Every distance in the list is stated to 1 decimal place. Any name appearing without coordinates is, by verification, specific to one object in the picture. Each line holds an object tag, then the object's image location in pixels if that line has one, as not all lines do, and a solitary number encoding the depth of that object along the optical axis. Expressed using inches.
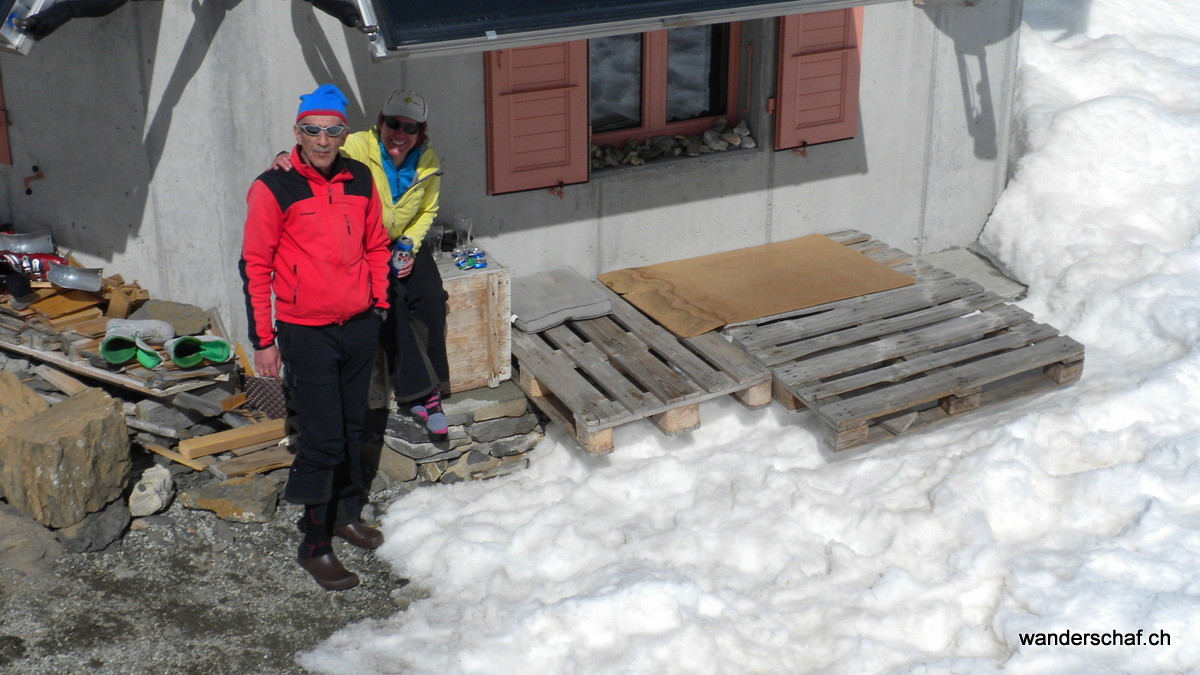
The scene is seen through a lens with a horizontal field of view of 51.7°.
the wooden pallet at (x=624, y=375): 255.0
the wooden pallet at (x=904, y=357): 261.9
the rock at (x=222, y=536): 242.1
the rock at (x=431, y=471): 263.4
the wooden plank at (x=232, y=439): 256.8
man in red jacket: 212.7
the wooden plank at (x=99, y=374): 257.9
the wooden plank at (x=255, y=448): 260.7
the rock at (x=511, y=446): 268.8
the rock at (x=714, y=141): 315.3
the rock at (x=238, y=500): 249.1
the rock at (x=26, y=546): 231.0
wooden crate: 265.0
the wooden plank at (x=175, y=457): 258.2
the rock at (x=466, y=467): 266.4
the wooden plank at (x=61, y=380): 265.9
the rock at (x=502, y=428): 266.2
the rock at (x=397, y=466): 263.1
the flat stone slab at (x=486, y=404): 264.2
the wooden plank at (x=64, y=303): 278.1
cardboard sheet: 289.1
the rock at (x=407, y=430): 260.8
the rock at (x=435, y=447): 261.3
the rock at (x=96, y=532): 237.5
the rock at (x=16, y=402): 255.9
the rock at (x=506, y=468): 267.9
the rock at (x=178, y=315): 275.9
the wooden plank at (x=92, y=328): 271.0
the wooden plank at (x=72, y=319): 274.5
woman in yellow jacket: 237.5
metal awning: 220.8
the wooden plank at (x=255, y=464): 256.1
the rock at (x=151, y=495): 247.3
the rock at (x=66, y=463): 235.3
